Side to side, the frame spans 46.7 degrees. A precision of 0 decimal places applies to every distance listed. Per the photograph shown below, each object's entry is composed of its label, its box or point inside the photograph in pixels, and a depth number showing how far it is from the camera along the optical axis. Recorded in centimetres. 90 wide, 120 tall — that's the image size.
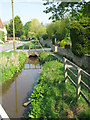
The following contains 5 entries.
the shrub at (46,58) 965
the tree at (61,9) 544
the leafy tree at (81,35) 660
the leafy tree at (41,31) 2793
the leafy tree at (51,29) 1968
